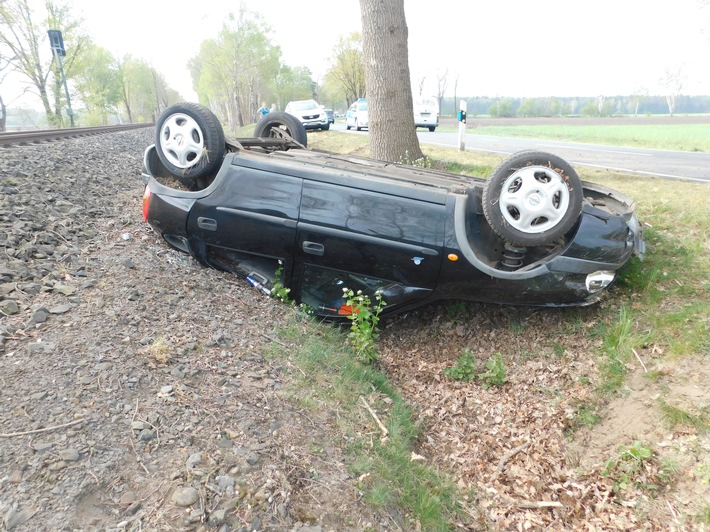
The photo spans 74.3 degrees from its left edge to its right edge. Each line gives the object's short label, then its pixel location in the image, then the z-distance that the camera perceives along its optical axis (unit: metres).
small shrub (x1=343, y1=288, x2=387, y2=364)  3.87
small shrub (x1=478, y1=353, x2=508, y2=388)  3.87
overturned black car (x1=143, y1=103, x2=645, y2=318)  3.59
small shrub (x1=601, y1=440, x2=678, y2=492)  2.74
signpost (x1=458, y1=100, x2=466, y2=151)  11.69
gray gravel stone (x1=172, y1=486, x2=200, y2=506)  2.05
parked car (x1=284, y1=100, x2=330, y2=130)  24.04
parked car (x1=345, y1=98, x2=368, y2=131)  26.03
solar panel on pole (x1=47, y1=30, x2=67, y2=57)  25.61
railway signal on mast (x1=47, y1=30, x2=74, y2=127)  25.62
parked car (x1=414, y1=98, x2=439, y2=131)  25.43
